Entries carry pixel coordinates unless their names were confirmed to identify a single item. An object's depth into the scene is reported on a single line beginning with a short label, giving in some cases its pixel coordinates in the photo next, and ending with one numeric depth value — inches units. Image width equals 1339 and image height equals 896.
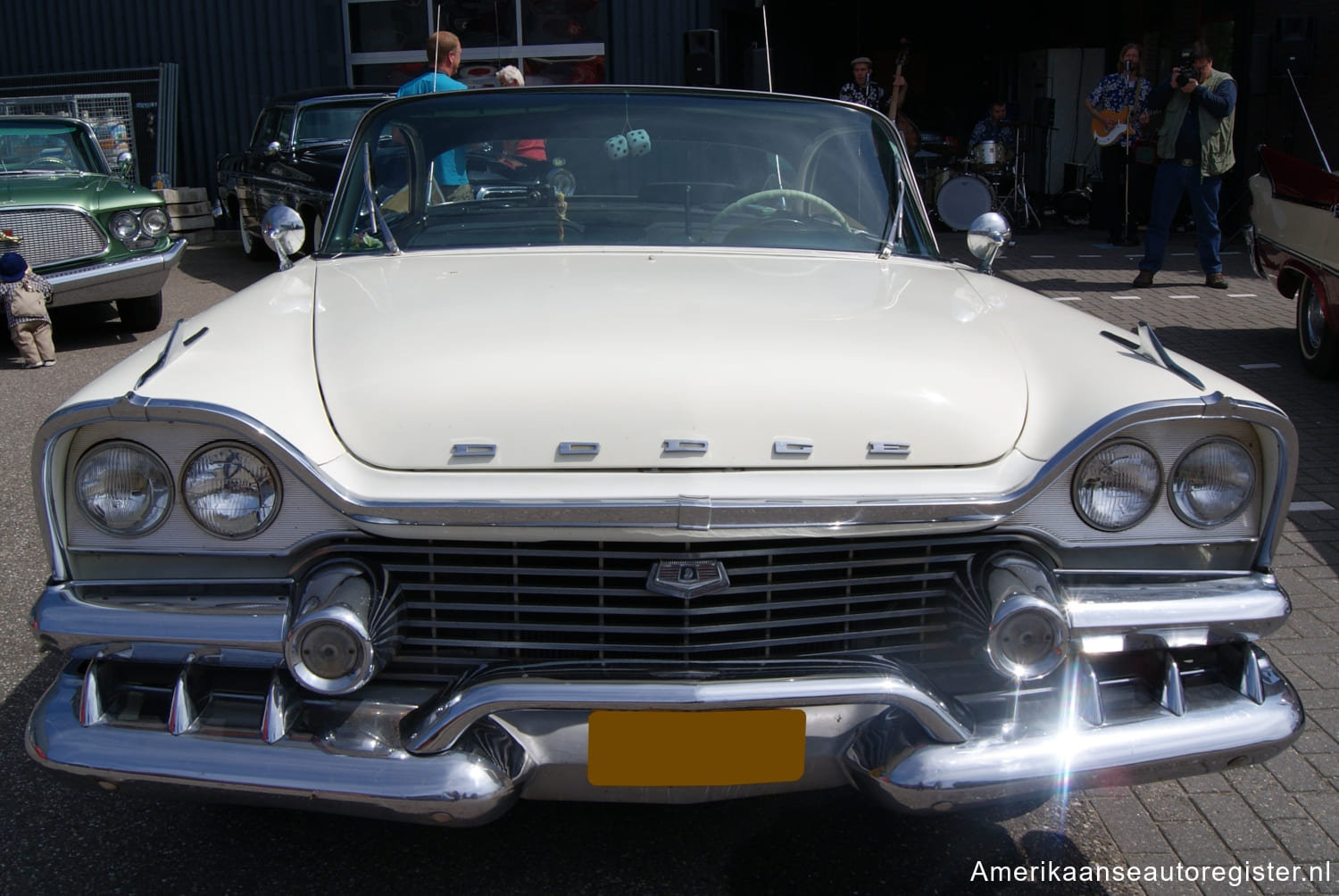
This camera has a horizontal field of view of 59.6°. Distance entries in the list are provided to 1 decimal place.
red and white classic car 235.1
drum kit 496.1
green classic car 291.1
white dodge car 74.9
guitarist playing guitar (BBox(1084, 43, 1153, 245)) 459.5
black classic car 376.5
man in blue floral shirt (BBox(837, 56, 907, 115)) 482.9
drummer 537.0
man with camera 332.2
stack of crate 503.5
